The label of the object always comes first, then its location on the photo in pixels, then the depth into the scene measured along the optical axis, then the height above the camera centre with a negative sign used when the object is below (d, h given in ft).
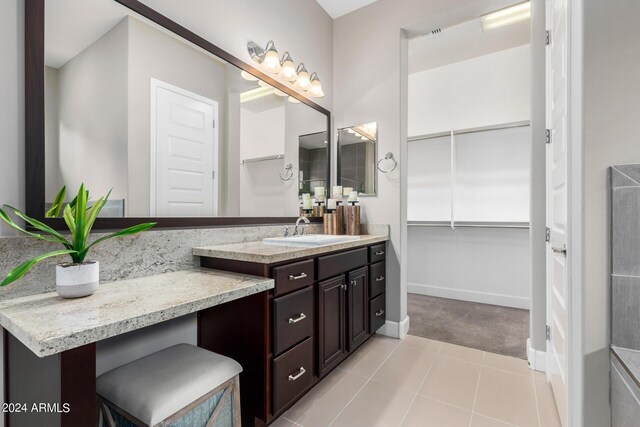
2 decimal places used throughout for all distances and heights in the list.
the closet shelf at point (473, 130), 10.12 +3.18
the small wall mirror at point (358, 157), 8.71 +1.74
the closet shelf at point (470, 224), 10.17 -0.46
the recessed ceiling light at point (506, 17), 8.34 +6.04
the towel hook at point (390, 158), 8.31 +1.57
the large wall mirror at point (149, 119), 3.72 +1.54
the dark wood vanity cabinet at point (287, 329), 4.29 -2.05
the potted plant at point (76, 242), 3.18 -0.36
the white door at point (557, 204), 4.28 +0.15
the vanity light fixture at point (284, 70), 6.60 +3.66
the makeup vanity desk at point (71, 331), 2.39 -1.06
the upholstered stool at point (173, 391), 2.98 -2.01
